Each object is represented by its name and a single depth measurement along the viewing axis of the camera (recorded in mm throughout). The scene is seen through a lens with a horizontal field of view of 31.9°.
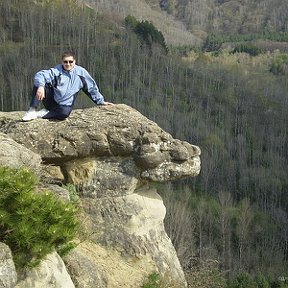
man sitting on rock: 8648
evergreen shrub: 5414
